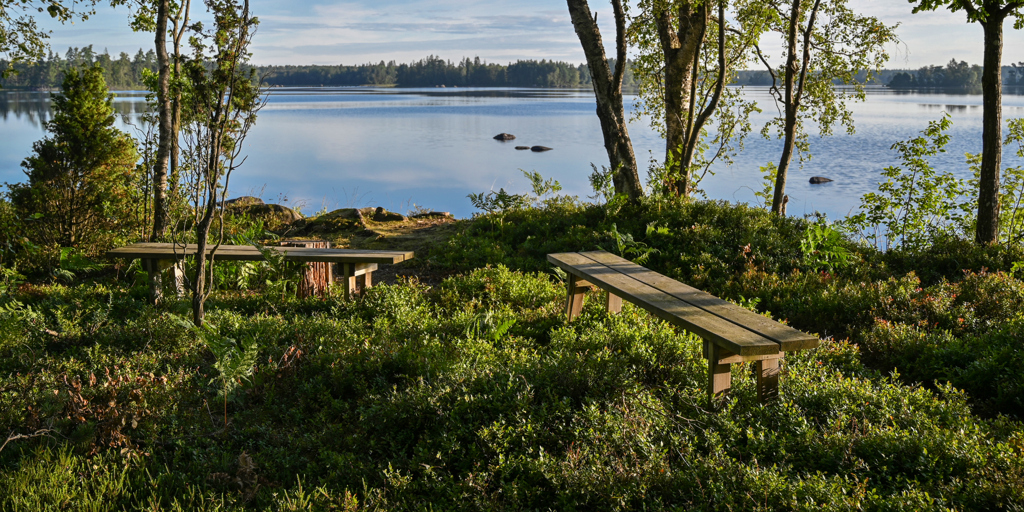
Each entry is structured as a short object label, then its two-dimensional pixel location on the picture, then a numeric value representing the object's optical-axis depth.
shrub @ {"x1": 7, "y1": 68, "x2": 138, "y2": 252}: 8.06
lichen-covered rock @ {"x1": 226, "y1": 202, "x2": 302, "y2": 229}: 11.16
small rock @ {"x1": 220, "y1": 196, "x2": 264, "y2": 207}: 11.67
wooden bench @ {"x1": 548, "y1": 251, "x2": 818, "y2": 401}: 3.44
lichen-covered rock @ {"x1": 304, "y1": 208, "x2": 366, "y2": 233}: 10.55
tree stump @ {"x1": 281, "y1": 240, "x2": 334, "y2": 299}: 6.59
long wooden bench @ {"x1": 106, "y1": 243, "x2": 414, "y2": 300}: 6.13
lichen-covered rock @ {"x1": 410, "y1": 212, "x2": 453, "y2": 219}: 12.32
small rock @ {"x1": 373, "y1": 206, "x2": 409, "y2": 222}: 11.66
